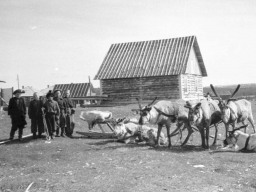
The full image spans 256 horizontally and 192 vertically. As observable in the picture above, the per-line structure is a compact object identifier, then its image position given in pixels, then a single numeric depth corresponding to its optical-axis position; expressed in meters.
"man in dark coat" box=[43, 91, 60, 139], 12.52
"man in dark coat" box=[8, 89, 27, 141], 12.42
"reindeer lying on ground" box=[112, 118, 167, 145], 11.78
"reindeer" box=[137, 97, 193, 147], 10.41
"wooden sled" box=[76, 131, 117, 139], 12.69
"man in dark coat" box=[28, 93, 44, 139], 12.73
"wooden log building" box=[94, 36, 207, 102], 27.56
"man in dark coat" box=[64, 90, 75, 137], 13.41
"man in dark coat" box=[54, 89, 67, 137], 13.15
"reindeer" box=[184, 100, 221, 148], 9.77
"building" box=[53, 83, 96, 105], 52.34
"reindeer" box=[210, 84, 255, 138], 10.34
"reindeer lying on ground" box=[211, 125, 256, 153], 9.66
